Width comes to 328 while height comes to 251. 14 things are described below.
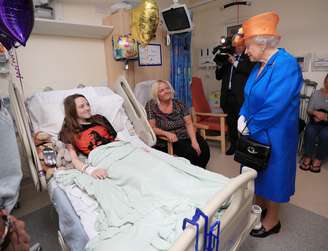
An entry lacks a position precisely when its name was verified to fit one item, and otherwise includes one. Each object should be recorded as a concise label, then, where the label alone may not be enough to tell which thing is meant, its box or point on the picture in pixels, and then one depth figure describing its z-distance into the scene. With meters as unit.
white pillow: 1.89
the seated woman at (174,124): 2.24
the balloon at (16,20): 1.17
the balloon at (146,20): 2.10
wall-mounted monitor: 2.38
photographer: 2.66
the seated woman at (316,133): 2.60
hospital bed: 0.87
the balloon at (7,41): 1.26
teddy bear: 1.57
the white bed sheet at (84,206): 1.08
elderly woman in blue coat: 1.36
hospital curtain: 2.82
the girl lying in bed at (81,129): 1.70
